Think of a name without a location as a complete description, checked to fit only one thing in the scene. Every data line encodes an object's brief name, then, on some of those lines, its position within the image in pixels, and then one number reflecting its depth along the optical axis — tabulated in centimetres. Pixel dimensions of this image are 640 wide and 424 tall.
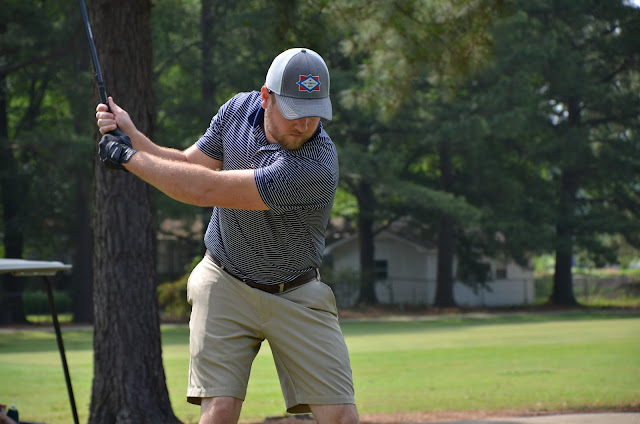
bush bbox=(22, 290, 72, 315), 3791
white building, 4594
